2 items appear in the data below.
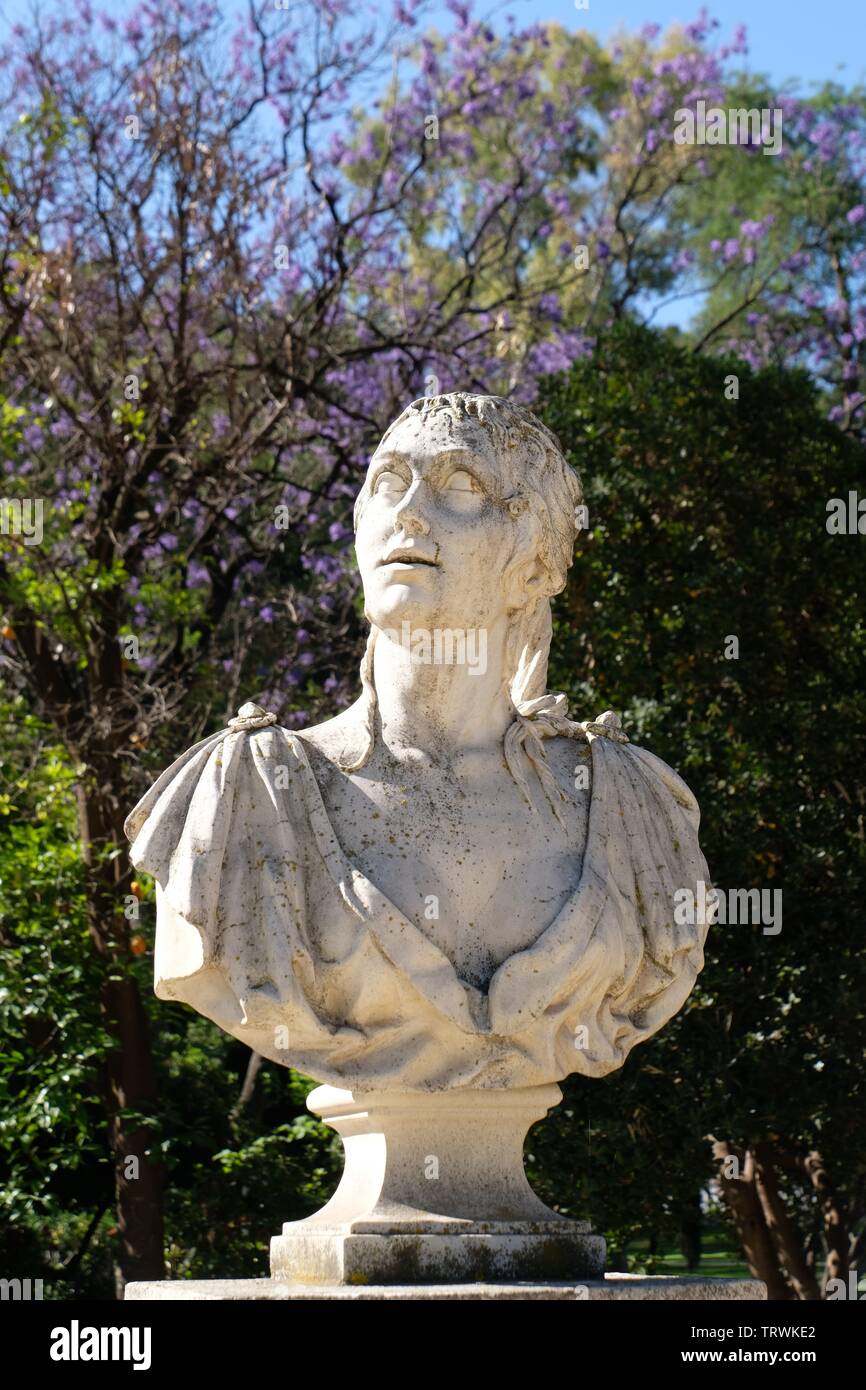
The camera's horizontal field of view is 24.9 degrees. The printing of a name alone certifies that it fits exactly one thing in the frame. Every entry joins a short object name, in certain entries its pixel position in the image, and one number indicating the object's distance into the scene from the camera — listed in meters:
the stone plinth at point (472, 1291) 4.20
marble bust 4.52
